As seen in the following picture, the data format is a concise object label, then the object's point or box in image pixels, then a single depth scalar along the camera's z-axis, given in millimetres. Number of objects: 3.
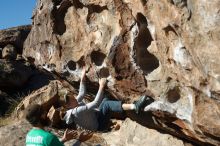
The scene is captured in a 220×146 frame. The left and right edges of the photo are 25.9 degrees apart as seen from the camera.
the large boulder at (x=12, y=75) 19703
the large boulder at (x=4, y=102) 18395
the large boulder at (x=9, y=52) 20438
